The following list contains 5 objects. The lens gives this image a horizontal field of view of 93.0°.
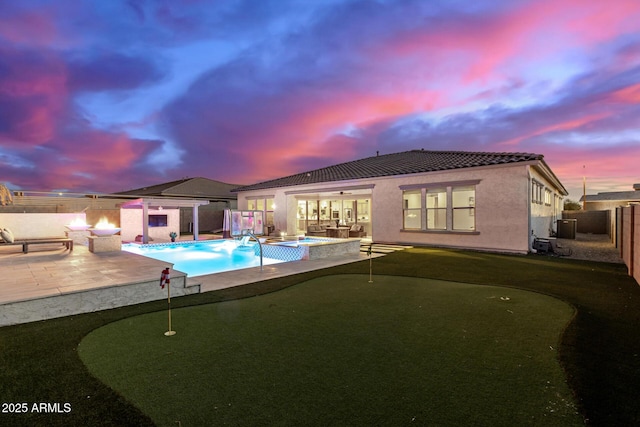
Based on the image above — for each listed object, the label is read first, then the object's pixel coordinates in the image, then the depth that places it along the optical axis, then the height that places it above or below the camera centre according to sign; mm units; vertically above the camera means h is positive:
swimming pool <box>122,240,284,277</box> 10742 -1847
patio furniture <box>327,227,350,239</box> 17250 -1172
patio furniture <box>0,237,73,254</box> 9695 -872
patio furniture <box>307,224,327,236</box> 19047 -1210
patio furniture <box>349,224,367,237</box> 18594 -1198
